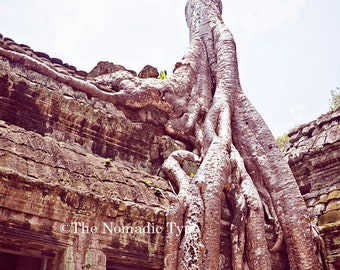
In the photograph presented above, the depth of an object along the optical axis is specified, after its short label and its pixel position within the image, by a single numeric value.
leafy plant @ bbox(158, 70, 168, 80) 7.42
